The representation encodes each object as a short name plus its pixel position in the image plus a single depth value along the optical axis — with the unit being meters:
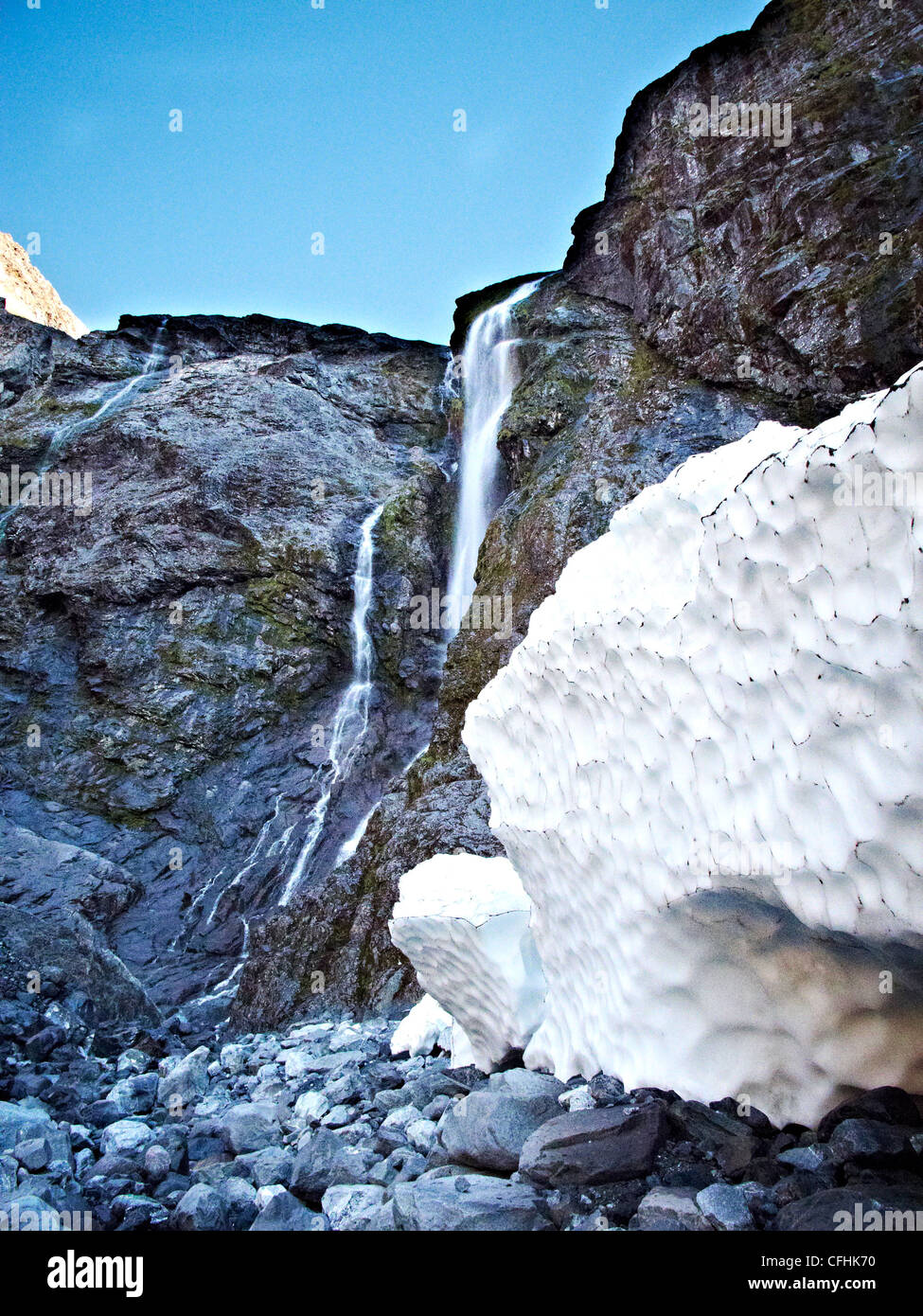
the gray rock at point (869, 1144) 2.96
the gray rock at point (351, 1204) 3.82
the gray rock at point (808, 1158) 3.11
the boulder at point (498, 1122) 3.96
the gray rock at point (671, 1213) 2.93
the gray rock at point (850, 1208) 2.69
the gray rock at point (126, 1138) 5.51
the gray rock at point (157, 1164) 5.03
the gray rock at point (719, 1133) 3.30
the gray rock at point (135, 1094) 7.04
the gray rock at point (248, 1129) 5.32
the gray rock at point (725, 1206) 2.88
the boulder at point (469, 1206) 3.31
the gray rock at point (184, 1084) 7.20
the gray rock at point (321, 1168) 4.33
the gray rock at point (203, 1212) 4.09
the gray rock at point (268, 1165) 4.57
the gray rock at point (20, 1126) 5.46
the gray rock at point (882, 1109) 3.15
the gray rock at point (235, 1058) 8.44
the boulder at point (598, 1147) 3.44
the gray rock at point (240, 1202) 4.15
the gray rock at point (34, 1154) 5.10
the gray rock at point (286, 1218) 3.92
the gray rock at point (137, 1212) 4.28
